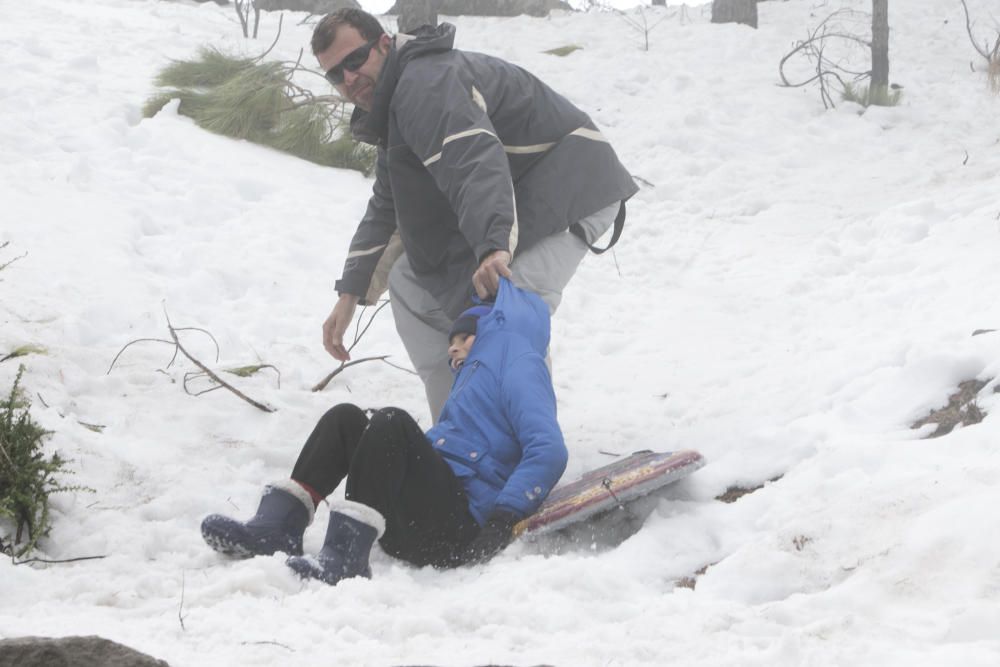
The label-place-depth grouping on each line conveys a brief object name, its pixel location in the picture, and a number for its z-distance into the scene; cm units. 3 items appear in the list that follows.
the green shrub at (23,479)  578
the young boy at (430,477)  591
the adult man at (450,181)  666
